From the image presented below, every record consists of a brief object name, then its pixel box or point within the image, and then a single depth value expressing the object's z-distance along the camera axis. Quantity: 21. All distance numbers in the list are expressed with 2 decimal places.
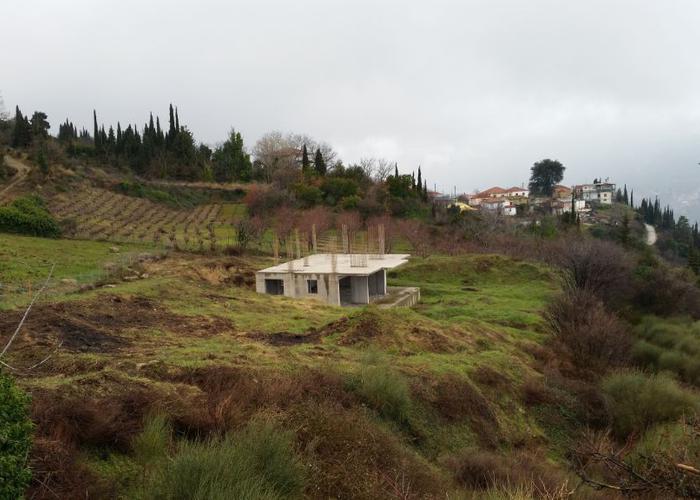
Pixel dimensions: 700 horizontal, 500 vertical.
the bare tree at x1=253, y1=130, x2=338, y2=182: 65.75
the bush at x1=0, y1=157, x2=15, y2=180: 37.78
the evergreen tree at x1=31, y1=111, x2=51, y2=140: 49.05
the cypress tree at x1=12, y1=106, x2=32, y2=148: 48.09
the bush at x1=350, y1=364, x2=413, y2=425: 8.67
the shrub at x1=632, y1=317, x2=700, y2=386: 16.45
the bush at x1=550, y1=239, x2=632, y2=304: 27.52
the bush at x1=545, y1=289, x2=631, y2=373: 16.06
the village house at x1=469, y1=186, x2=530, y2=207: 100.65
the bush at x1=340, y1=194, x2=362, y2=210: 49.62
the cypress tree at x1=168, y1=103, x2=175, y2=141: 61.23
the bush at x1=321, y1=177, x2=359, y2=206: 52.44
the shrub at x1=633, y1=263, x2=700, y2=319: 26.42
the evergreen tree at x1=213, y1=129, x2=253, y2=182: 63.00
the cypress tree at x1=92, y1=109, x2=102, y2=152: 57.55
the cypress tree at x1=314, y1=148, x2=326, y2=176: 58.43
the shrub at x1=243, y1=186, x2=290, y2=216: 47.62
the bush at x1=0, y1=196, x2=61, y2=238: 28.00
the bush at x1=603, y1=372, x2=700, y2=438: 11.14
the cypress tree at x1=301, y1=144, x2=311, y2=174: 57.07
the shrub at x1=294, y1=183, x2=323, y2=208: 50.38
